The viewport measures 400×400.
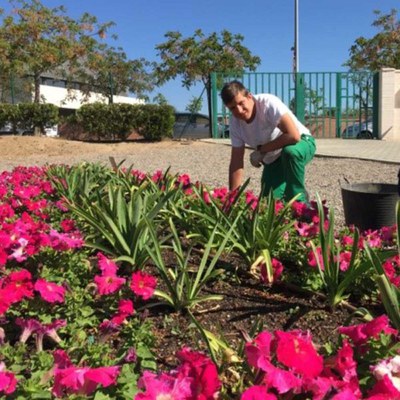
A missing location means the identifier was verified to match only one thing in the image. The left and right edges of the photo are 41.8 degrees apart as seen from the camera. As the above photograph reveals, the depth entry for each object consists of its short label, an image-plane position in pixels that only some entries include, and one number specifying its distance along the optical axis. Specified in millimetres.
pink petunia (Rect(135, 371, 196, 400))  1033
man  3840
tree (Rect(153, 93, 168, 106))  34719
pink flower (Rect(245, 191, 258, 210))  3262
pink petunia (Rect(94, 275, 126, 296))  1810
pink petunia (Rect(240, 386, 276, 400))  968
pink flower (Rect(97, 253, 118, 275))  1869
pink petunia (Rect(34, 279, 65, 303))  1674
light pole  24000
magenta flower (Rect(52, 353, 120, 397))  1112
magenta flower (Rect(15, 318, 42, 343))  1563
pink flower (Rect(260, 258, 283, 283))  2165
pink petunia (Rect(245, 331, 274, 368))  1084
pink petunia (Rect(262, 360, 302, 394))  1020
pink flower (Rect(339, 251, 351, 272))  2073
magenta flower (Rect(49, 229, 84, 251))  2164
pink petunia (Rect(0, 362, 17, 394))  1115
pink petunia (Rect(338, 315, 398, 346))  1240
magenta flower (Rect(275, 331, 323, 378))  1045
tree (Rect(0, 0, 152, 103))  20094
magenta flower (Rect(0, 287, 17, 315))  1562
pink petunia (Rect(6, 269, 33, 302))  1664
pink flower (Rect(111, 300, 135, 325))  1653
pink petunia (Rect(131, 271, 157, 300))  1809
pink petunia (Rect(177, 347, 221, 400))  1061
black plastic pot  3607
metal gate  16797
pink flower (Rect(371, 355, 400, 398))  1045
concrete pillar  17281
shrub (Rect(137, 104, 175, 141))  16578
